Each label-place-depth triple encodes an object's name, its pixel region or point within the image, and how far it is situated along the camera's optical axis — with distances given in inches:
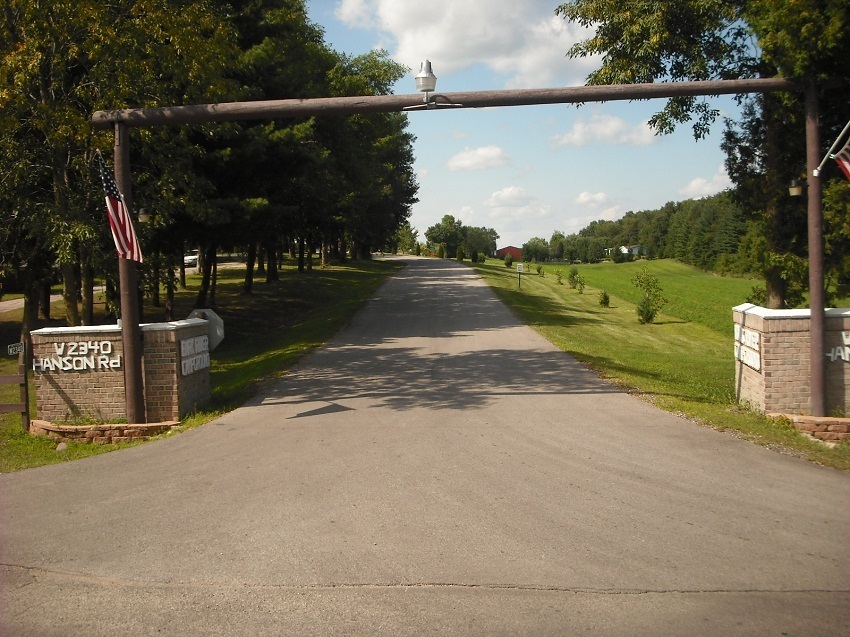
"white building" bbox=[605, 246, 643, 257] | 6154.0
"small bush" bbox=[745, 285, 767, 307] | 819.9
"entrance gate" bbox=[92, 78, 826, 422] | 417.7
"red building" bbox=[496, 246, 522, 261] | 7218.0
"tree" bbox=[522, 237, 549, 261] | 6732.3
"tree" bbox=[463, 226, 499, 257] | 5443.4
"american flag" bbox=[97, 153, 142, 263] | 428.1
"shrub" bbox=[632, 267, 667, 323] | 1471.5
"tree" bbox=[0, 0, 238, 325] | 536.7
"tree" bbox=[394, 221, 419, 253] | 5452.8
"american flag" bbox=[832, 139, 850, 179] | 407.5
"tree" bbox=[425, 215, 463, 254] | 5201.8
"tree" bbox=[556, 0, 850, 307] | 642.2
